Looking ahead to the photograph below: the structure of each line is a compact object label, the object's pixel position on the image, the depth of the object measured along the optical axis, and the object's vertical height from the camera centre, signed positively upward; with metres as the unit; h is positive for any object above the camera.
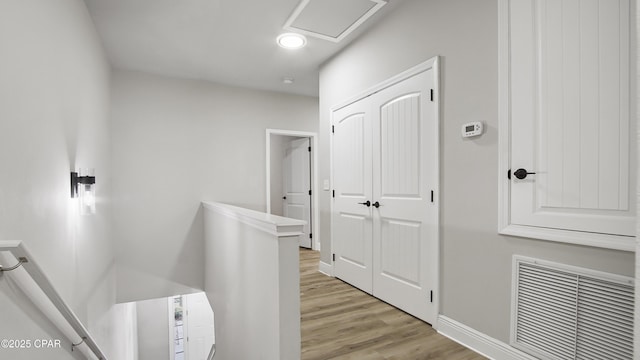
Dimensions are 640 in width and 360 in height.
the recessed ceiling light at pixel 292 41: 3.04 +1.42
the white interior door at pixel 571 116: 1.36 +0.30
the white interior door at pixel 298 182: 5.46 -0.11
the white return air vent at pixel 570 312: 1.37 -0.70
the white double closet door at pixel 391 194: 2.32 -0.17
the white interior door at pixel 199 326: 6.34 -3.16
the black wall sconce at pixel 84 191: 2.14 -0.11
